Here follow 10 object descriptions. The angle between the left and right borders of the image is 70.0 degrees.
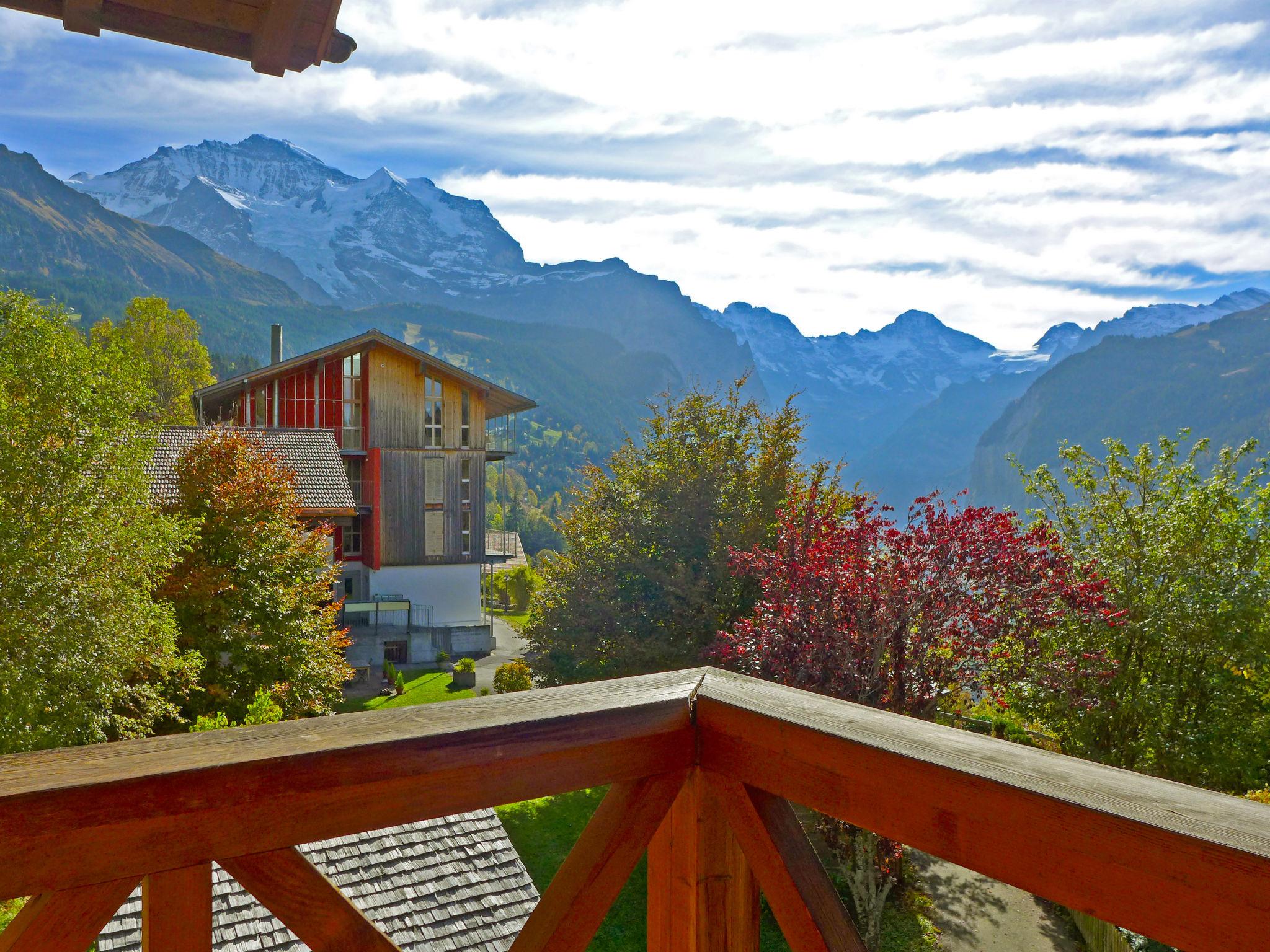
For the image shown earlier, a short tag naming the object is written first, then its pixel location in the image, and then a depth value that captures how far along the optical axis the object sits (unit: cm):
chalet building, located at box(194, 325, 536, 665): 2952
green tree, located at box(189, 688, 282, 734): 1014
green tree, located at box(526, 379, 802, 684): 1435
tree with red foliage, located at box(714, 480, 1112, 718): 1000
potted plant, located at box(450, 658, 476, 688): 2411
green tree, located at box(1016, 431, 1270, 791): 1134
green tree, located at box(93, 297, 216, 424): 3469
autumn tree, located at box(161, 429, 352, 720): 1436
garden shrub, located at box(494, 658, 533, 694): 2020
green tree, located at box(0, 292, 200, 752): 1055
